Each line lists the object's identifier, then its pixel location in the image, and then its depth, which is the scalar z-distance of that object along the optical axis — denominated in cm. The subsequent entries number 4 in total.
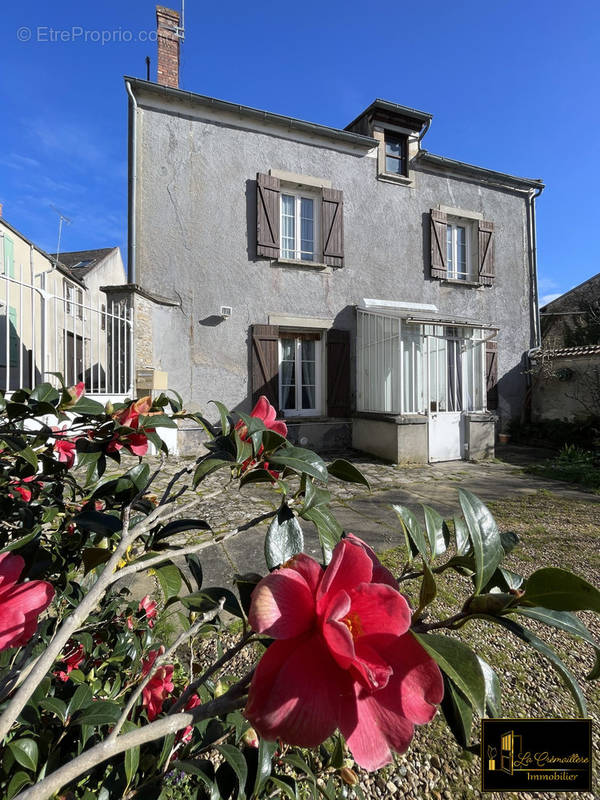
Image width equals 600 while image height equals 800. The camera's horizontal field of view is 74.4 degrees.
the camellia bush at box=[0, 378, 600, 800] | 35
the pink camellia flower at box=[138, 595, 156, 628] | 130
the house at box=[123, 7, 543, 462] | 679
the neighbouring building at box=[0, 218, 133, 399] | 425
